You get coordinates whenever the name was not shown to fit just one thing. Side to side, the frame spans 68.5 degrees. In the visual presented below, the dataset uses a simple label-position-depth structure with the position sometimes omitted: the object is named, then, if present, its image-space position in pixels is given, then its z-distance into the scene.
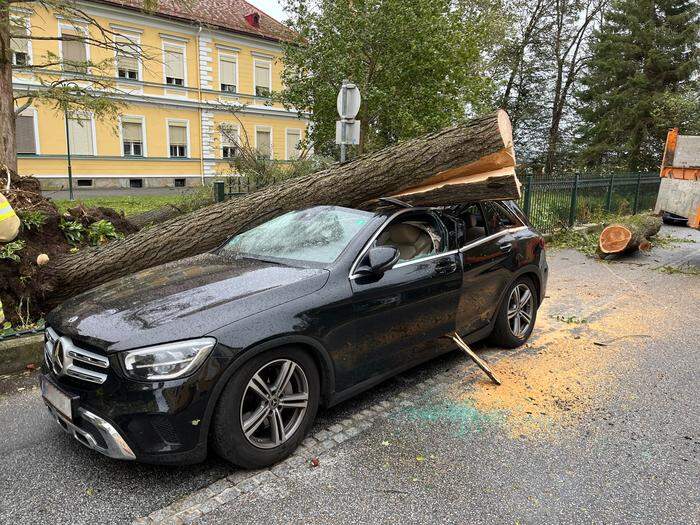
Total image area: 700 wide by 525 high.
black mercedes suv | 2.54
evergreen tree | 23.22
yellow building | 26.07
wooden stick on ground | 4.07
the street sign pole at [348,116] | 9.18
